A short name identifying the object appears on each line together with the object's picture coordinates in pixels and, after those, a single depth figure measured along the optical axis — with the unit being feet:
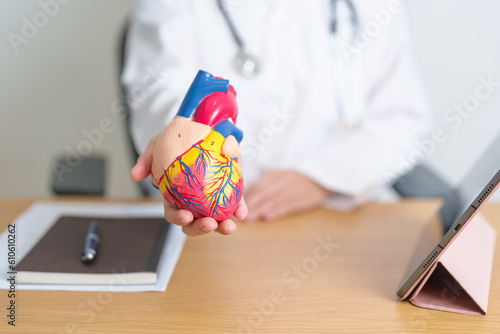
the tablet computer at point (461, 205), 1.62
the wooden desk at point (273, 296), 1.77
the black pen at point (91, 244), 2.07
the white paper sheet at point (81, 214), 1.98
